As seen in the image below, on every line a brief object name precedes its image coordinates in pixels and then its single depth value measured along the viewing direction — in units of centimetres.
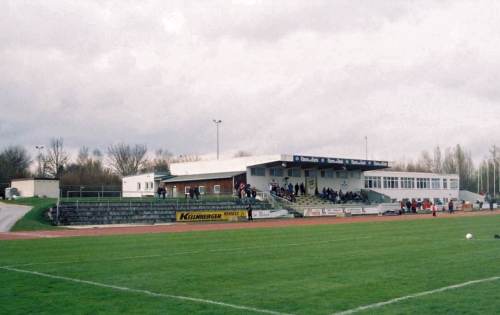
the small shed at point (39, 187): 5866
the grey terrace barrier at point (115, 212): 4378
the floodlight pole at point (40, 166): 10164
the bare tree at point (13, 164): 8719
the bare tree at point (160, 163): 11561
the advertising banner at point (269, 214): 5391
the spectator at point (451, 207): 6300
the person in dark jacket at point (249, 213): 5090
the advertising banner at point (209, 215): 4872
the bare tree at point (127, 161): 11269
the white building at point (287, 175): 6700
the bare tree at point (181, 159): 12346
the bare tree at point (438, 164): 13675
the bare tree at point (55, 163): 10331
